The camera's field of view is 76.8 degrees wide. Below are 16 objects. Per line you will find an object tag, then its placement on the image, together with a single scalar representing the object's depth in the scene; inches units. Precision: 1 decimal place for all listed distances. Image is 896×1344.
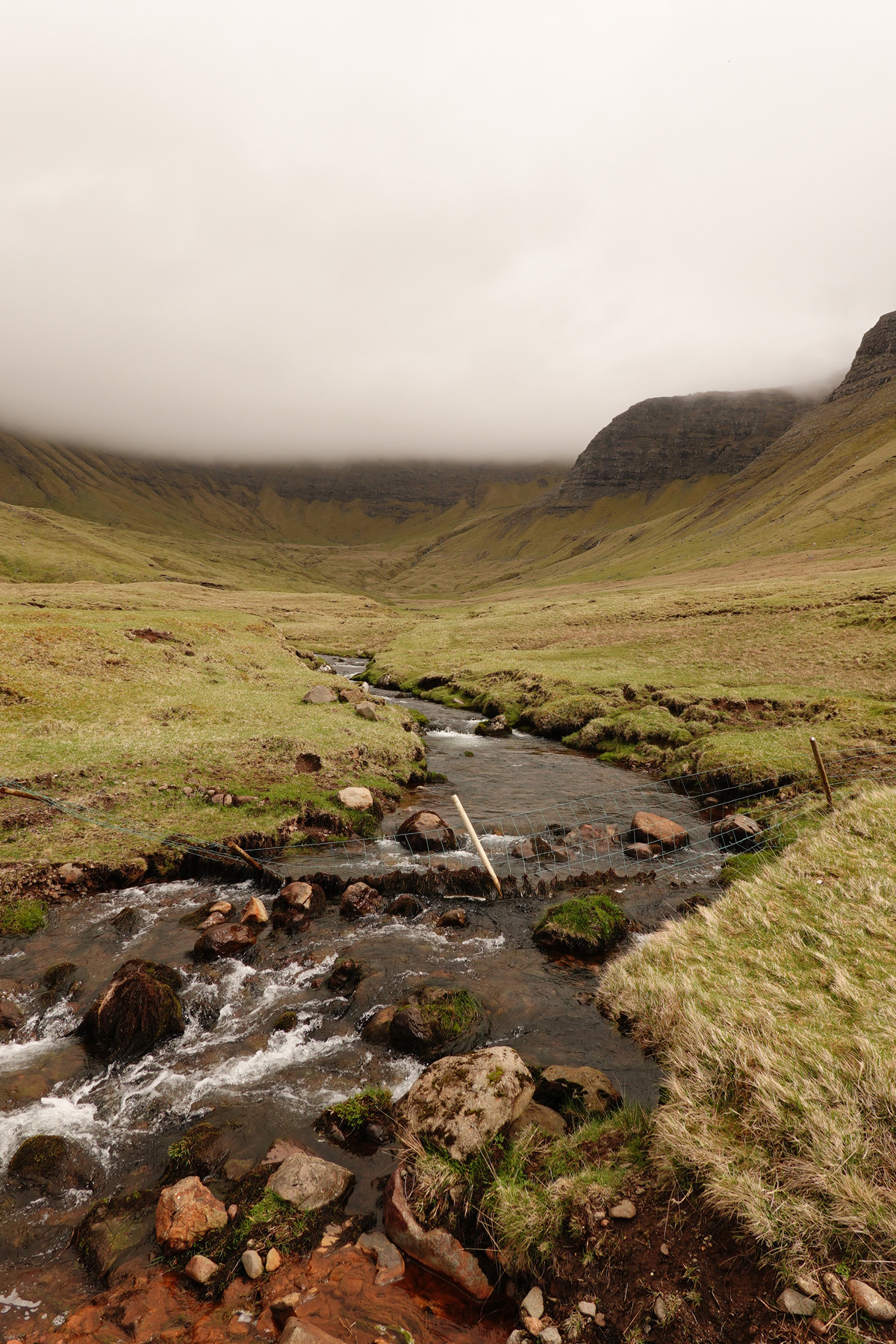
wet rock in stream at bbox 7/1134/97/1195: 394.6
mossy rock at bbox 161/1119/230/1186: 397.1
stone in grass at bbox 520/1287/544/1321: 282.0
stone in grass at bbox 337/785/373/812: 1047.6
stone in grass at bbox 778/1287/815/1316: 240.4
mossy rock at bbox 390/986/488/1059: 510.6
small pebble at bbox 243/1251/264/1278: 319.3
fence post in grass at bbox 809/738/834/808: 826.8
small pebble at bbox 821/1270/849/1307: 239.6
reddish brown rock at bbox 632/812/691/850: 953.5
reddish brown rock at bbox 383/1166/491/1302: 314.5
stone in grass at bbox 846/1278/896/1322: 230.8
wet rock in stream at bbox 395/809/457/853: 952.3
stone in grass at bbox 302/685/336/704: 1724.9
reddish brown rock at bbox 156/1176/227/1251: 341.1
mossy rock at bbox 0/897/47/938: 674.2
